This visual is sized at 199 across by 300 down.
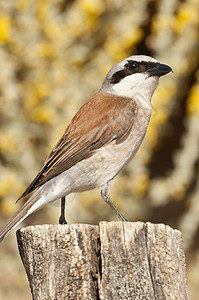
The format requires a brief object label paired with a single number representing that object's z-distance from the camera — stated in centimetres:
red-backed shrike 726
